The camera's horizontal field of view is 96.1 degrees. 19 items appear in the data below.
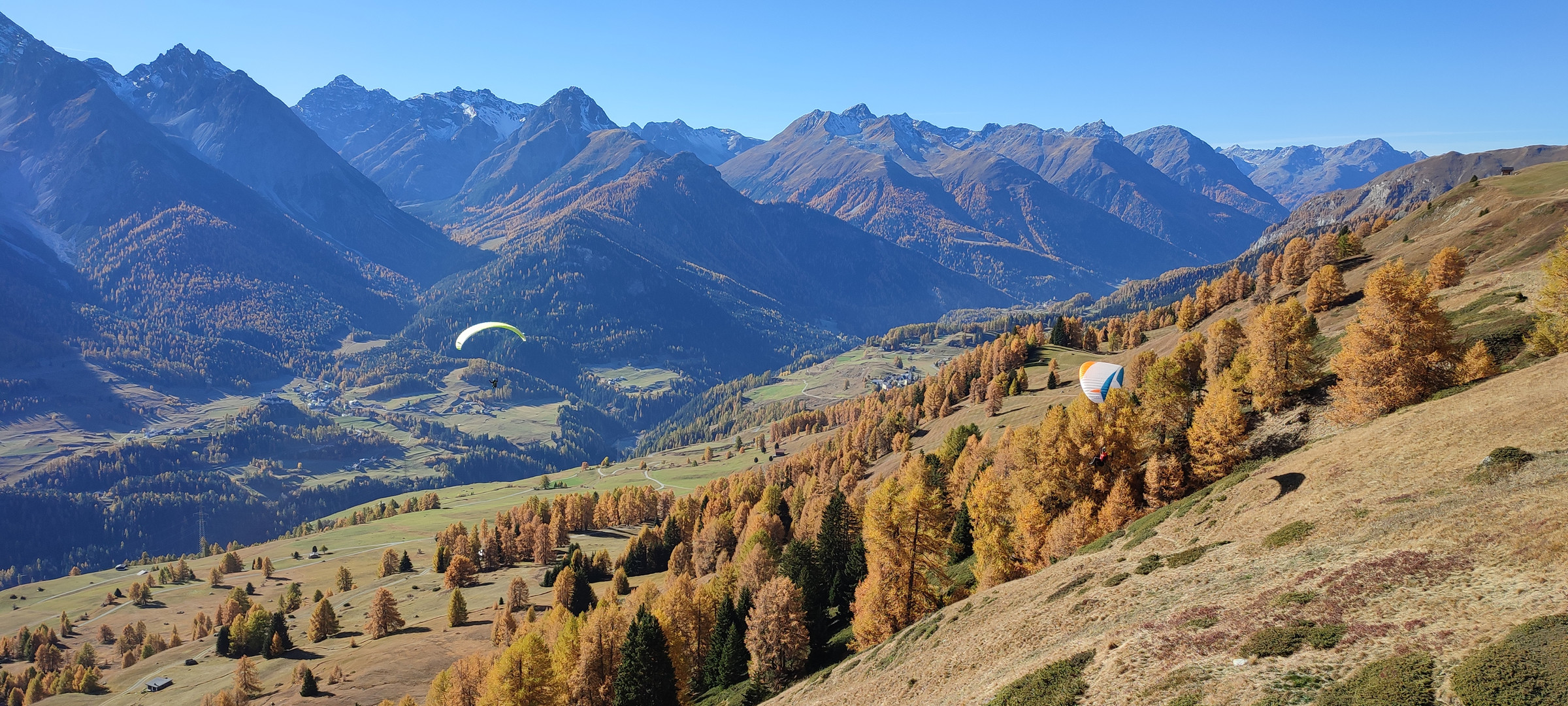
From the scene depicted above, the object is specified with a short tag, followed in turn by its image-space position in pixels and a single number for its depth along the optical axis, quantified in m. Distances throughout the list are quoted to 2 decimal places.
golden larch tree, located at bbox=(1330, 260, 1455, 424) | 58.97
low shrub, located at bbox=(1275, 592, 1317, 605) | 32.16
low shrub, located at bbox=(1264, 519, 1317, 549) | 40.94
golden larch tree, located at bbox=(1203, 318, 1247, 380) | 95.38
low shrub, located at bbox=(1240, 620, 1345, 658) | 28.31
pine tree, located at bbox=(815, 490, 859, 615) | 84.75
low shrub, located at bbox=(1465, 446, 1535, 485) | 37.59
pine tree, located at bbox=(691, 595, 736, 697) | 78.12
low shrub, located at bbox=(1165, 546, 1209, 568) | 45.12
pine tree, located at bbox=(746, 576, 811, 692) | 67.50
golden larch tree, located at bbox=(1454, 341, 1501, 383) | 57.62
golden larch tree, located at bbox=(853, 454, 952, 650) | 62.00
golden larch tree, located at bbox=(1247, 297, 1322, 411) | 71.06
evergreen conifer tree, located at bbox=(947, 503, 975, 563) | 82.62
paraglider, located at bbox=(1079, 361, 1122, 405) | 69.38
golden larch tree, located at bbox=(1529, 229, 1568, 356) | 56.12
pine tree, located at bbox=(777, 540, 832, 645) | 73.25
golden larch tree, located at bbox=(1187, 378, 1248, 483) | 65.00
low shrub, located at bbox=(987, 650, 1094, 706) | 31.42
